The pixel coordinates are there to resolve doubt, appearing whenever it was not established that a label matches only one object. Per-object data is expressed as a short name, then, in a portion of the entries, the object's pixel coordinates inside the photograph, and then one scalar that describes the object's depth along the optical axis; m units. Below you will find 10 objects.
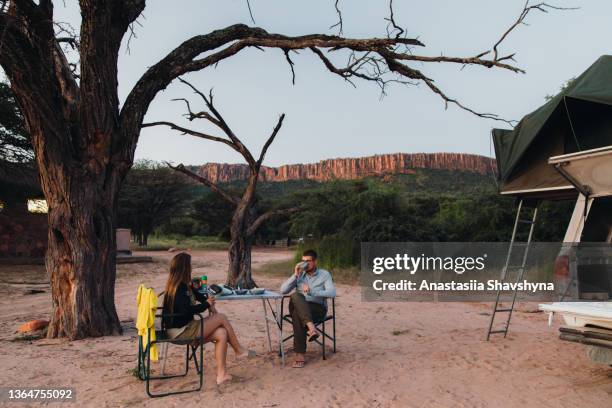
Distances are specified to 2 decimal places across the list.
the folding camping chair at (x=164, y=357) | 4.25
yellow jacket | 4.25
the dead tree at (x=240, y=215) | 11.41
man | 5.25
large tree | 6.12
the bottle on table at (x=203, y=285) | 5.10
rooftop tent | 5.61
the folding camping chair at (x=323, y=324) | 5.43
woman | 4.54
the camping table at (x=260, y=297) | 5.08
